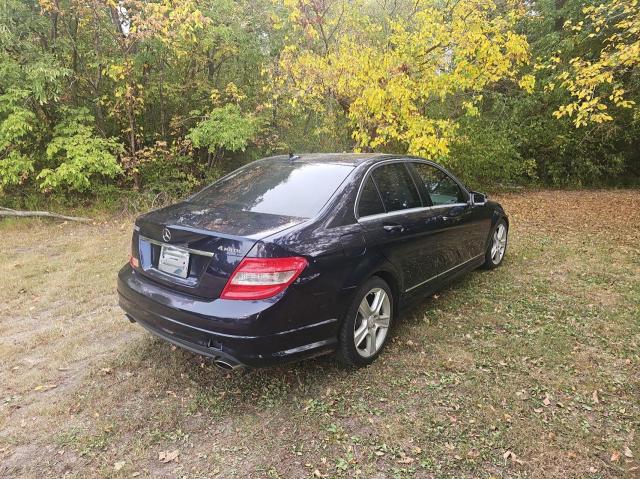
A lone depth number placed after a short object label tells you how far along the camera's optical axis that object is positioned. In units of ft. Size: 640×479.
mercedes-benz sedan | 8.96
